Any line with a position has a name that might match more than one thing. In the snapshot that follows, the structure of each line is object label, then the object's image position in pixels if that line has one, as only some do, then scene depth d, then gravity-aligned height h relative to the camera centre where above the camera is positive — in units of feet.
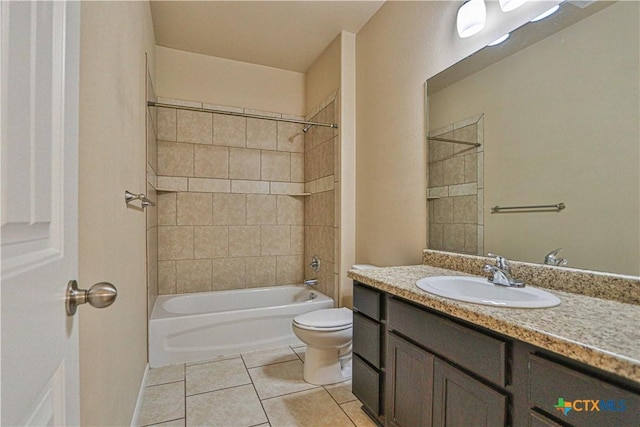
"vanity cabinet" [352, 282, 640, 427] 2.42 -1.68
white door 1.18 +0.02
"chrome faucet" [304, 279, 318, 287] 10.26 -2.23
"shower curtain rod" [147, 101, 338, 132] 7.78 +2.78
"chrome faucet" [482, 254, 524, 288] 4.31 -0.86
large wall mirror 3.67 +1.03
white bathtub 7.64 -2.91
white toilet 6.46 -2.70
